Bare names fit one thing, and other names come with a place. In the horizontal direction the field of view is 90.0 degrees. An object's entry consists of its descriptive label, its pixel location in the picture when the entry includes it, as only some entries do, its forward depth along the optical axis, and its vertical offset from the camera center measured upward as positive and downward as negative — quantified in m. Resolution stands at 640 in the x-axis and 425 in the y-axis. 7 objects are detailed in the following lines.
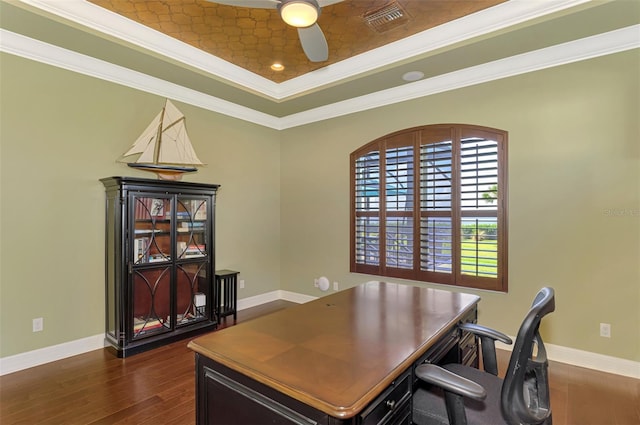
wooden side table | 3.93 -1.03
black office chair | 1.12 -0.70
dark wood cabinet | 3.01 -0.51
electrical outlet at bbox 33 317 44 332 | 2.83 -1.00
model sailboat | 3.32 +0.69
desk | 1.05 -0.58
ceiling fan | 1.95 +1.26
